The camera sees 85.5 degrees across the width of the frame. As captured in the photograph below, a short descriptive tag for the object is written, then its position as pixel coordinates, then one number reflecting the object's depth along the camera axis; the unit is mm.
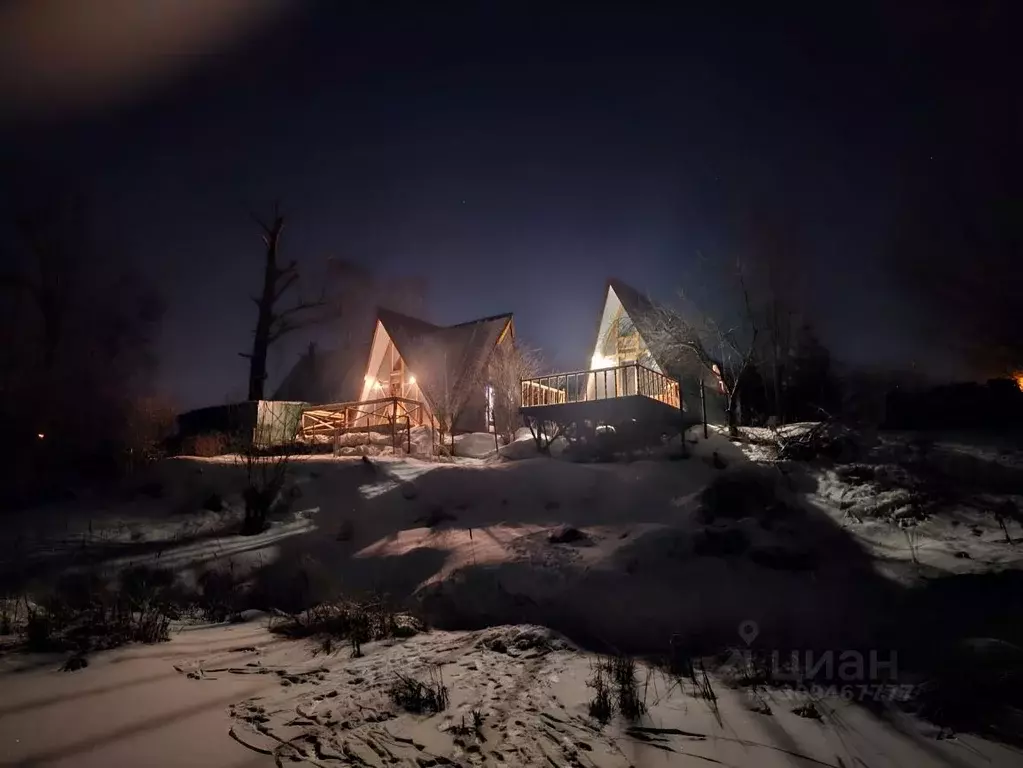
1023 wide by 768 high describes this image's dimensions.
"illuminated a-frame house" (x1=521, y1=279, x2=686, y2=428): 15734
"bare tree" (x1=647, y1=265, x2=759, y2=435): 21078
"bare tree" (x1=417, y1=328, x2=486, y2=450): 20859
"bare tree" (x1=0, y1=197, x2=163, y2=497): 13203
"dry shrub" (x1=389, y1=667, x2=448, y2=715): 3846
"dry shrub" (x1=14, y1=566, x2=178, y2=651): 4637
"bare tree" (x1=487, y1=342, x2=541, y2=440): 20797
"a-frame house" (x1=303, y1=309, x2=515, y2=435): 21734
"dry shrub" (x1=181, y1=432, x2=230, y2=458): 16766
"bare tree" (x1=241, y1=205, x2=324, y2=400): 24177
